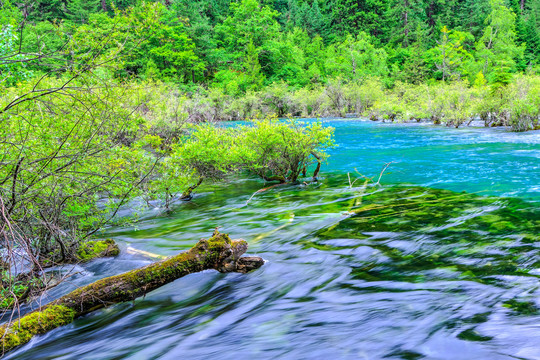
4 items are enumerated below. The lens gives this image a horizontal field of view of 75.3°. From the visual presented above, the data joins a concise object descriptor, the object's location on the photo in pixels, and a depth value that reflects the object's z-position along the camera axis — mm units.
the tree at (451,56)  58250
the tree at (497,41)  58706
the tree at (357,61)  60938
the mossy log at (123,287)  3826
